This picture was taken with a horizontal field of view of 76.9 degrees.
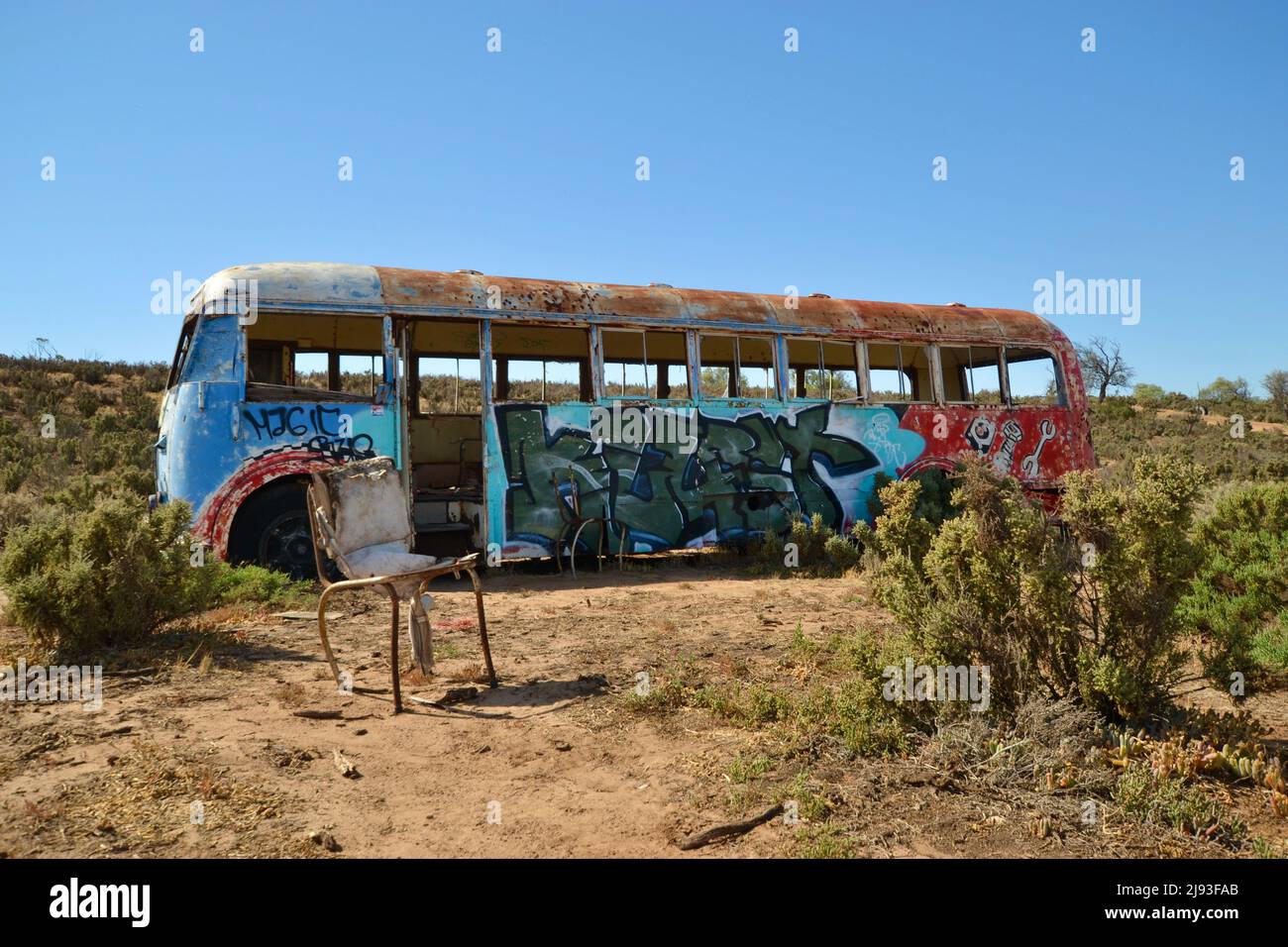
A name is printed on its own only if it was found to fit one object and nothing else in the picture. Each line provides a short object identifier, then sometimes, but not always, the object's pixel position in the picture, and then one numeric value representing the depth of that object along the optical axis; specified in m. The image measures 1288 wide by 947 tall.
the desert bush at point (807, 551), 9.20
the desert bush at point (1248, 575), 4.95
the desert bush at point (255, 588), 6.77
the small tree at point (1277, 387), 33.66
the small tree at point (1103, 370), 38.75
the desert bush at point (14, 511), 10.80
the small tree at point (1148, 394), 36.53
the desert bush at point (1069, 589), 3.54
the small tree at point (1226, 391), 39.31
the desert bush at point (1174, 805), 2.87
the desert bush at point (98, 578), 5.13
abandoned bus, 7.58
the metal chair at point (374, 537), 4.67
